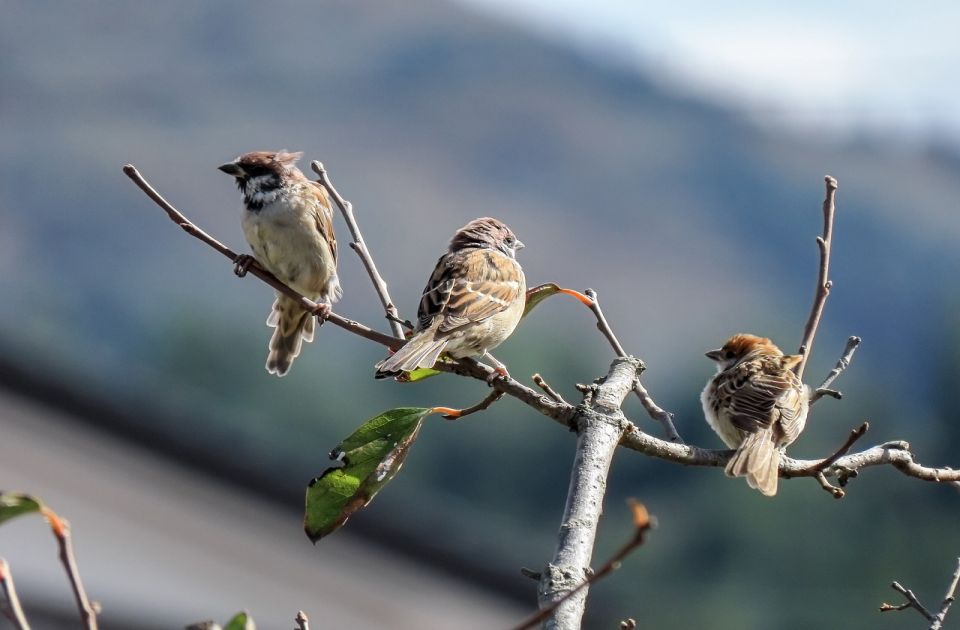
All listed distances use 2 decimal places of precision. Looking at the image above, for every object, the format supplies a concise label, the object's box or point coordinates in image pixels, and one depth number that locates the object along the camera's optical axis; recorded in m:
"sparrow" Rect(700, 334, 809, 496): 8.44
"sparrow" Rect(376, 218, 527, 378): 8.16
